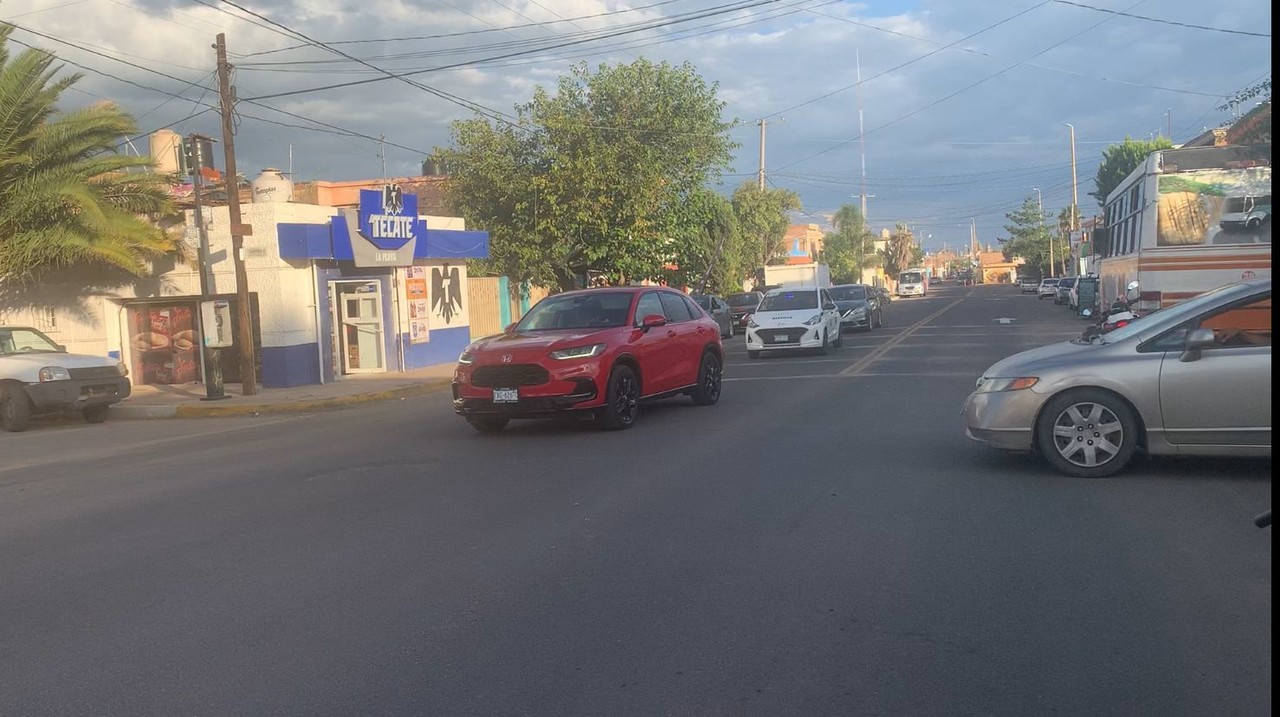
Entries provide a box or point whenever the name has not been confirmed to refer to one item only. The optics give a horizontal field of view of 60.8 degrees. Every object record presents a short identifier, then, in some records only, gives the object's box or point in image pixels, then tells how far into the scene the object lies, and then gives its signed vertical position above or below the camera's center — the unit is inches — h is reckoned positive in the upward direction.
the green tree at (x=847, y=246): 3703.2 +94.2
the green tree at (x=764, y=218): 2164.1 +121.3
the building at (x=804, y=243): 3941.9 +120.4
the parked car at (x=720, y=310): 1316.4 -38.6
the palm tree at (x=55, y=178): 754.8 +91.7
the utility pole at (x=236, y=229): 747.4 +48.7
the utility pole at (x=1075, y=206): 3117.6 +165.6
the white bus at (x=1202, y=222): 610.5 +20.1
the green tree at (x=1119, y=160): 2611.2 +250.2
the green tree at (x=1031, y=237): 4500.5 +118.5
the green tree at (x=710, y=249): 1411.2 +45.2
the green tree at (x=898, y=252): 5236.2 +92.9
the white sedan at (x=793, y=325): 912.3 -41.4
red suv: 455.2 -33.3
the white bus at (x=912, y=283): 3408.0 -40.0
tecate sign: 893.8 +54.7
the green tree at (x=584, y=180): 1155.9 +117.1
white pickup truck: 635.5 -43.3
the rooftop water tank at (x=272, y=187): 961.5 +99.4
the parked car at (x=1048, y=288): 2453.9 -53.8
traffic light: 769.6 +103.9
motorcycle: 564.7 -28.8
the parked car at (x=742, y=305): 1464.1 -38.1
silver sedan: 307.7 -38.2
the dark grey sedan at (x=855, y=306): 1270.9 -39.6
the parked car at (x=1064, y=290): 1936.5 -48.4
